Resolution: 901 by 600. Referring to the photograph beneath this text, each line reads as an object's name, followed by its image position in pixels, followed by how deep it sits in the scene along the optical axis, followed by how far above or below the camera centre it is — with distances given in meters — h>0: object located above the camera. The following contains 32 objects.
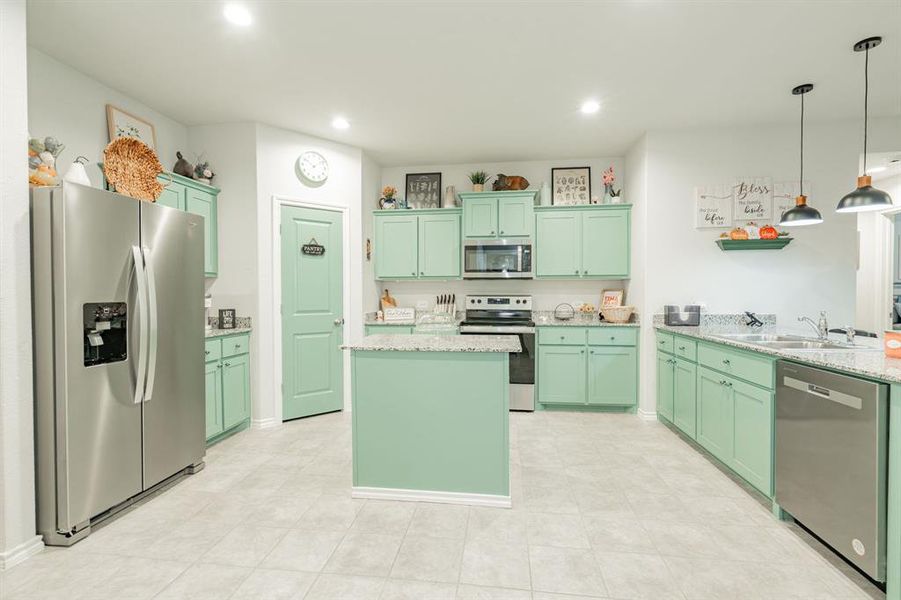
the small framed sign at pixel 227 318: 3.62 -0.22
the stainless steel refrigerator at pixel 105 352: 1.99 -0.32
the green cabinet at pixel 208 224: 3.55 +0.63
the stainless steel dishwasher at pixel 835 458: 1.66 -0.76
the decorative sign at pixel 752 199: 3.82 +0.88
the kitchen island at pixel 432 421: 2.41 -0.77
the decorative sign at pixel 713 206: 3.87 +0.82
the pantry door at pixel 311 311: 3.92 -0.18
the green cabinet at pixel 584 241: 4.47 +0.57
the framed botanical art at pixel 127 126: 3.06 +1.32
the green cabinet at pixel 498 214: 4.58 +0.89
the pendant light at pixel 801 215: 2.84 +0.54
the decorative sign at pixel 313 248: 4.01 +0.44
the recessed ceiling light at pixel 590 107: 3.37 +1.56
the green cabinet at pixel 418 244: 4.77 +0.58
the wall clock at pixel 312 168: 3.98 +1.24
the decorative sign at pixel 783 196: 3.77 +0.90
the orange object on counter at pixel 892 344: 1.98 -0.25
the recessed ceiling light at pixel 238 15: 2.24 +1.56
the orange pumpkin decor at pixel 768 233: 3.63 +0.53
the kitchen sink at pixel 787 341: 2.60 -0.34
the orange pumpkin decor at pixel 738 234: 3.70 +0.53
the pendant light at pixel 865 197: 2.38 +0.56
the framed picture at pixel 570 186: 4.77 +1.26
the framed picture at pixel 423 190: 5.03 +1.28
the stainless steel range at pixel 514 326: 4.36 -0.37
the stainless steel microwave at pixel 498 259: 4.58 +0.39
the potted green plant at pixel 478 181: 4.70 +1.29
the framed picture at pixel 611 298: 4.57 -0.06
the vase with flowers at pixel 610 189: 4.48 +1.14
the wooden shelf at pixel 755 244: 3.69 +0.45
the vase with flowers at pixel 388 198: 4.84 +1.13
